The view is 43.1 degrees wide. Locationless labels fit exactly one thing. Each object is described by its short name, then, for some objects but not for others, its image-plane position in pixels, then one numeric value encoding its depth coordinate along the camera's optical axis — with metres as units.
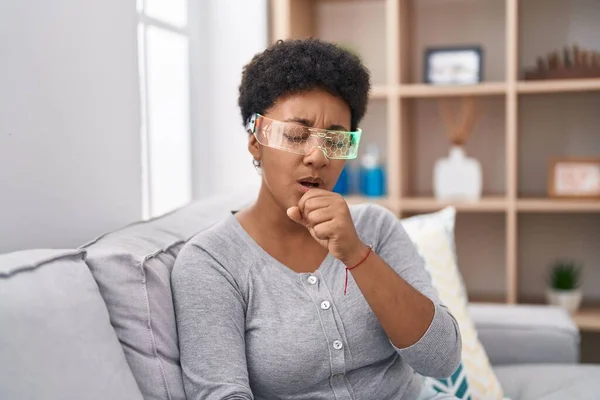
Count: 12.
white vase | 3.23
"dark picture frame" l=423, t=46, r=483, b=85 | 3.24
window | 2.47
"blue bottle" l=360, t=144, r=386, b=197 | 3.34
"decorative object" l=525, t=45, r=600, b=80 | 3.12
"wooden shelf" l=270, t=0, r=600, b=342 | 3.21
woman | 1.41
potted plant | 3.21
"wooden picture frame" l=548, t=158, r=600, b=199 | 3.15
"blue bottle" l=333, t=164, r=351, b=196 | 3.43
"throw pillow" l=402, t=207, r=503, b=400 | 1.91
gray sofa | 1.03
